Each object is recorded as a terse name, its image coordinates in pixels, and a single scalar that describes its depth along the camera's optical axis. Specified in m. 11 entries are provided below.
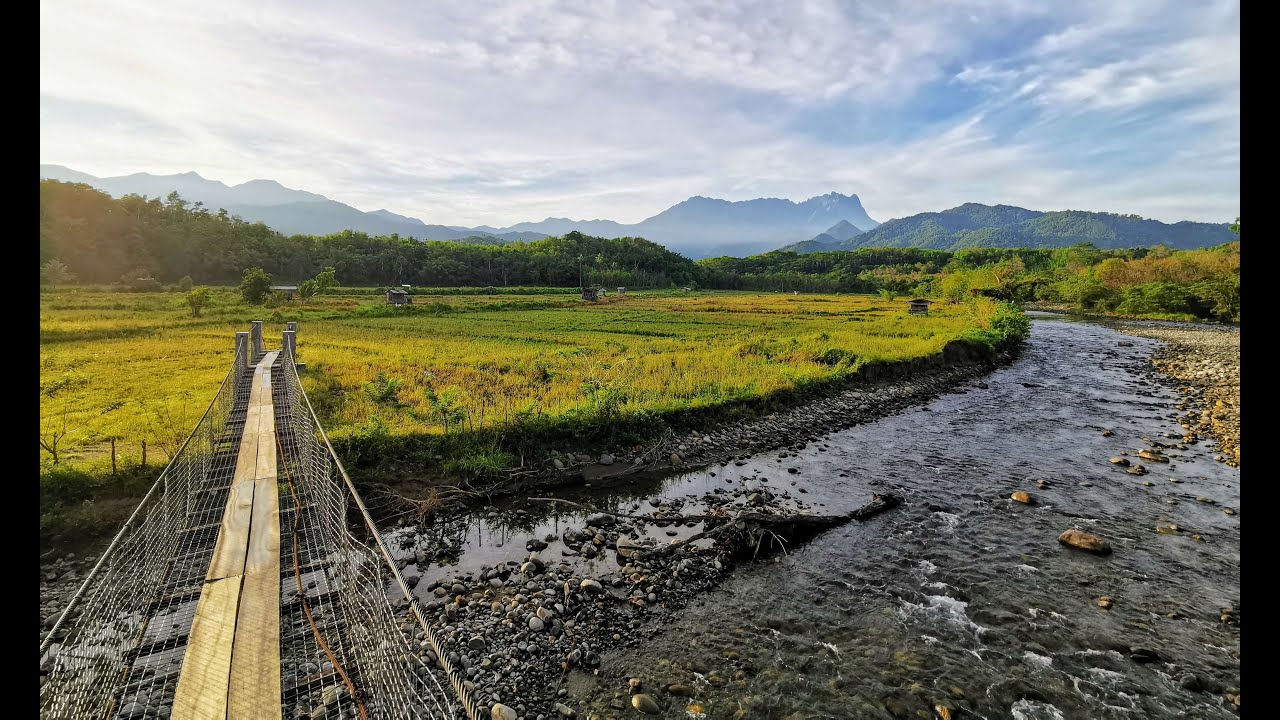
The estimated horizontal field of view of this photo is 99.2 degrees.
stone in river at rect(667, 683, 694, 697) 6.51
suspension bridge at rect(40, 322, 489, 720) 4.82
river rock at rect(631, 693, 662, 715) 6.25
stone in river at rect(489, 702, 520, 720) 5.96
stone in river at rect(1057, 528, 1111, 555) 9.39
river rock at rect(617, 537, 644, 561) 9.09
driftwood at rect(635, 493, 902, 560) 9.32
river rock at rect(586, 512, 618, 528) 10.23
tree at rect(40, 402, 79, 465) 10.75
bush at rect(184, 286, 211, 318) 38.84
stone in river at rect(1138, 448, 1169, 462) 13.54
